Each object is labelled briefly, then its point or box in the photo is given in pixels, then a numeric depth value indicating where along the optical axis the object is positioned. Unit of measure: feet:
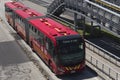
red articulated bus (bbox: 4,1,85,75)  70.49
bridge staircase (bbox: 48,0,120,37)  83.05
